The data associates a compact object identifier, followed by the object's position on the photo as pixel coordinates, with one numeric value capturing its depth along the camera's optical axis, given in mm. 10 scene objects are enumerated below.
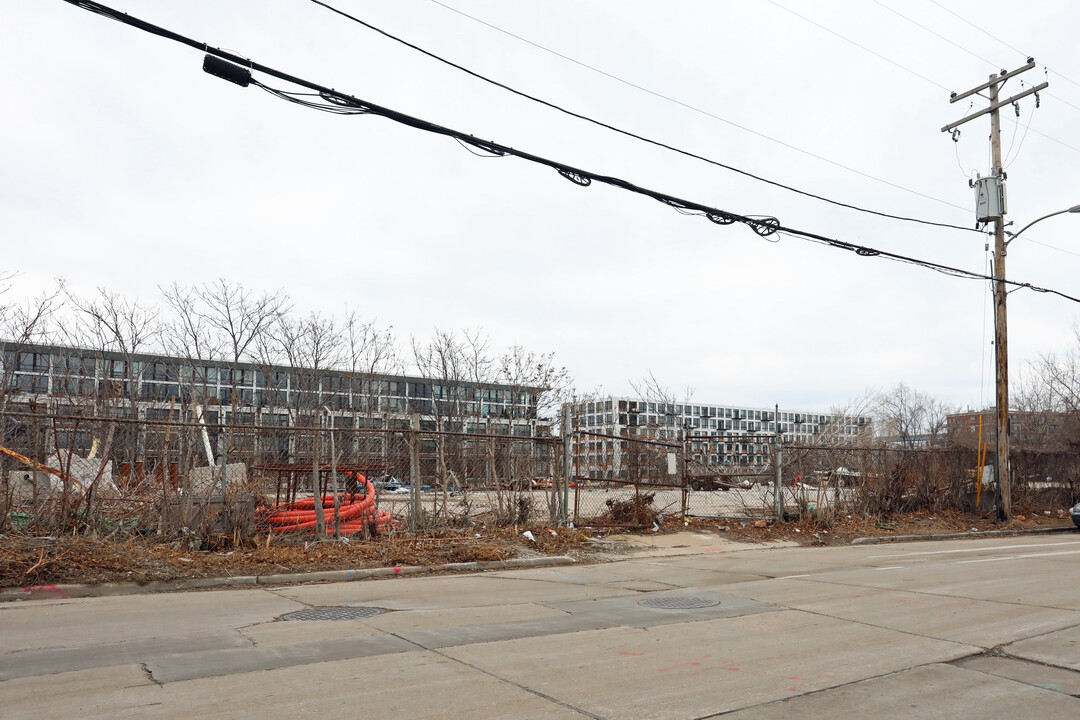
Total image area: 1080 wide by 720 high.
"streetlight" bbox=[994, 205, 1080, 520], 21766
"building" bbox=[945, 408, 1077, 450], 26859
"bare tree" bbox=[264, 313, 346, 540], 41969
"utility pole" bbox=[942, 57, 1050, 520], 21672
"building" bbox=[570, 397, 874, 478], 19547
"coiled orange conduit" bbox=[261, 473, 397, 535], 13359
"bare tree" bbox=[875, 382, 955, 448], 84850
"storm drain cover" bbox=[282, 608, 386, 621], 8109
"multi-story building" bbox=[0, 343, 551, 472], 24242
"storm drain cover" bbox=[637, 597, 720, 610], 8955
